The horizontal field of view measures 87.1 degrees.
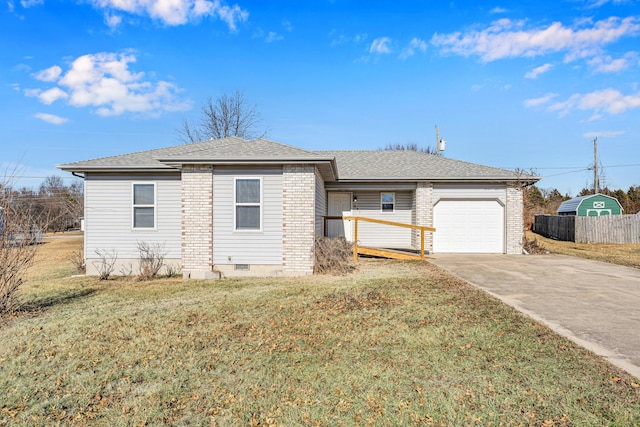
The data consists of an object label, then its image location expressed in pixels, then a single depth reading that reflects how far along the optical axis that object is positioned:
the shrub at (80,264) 10.81
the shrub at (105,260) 10.22
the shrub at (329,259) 9.59
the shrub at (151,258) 9.73
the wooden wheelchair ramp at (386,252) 11.65
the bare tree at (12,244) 5.83
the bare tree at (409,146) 42.53
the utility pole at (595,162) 27.95
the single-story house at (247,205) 9.16
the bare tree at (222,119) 28.55
